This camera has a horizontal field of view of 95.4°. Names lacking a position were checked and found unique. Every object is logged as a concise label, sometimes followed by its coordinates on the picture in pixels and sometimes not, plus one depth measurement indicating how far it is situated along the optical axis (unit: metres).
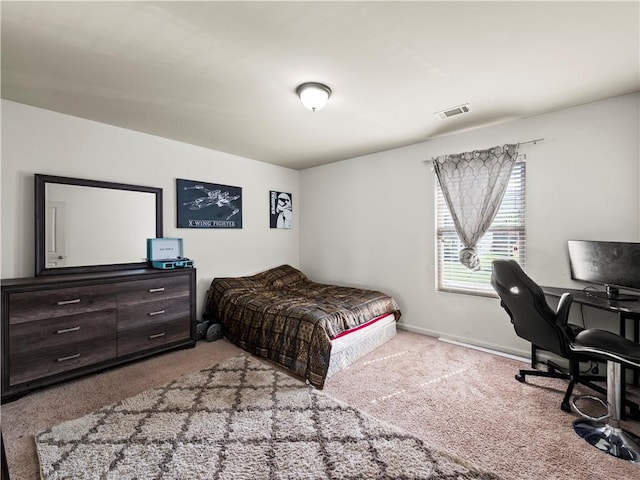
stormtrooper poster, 4.65
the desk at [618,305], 1.97
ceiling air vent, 2.68
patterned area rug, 1.53
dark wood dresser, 2.17
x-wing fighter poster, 3.60
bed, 2.58
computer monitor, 2.20
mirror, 2.65
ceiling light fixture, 2.24
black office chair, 2.03
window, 3.00
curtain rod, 2.84
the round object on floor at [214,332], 3.41
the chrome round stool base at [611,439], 1.63
